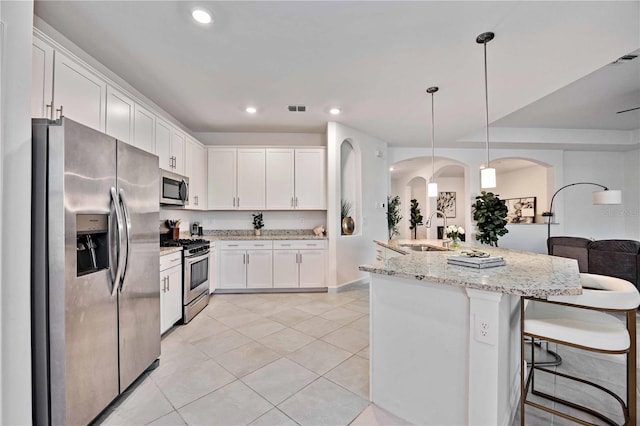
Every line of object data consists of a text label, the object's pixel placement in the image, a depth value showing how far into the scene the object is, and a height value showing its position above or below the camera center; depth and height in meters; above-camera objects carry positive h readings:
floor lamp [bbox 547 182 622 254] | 4.63 +0.25
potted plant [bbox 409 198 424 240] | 5.63 -0.08
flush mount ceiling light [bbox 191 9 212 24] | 1.96 +1.46
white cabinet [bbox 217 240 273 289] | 4.37 -0.80
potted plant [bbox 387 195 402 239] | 6.26 -0.03
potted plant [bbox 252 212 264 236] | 4.91 -0.16
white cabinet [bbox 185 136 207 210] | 4.10 +0.67
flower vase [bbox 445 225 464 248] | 2.98 -0.23
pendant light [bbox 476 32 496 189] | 2.28 +0.36
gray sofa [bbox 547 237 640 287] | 3.58 -0.62
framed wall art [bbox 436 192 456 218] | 10.80 +0.47
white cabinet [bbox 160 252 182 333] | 2.81 -0.81
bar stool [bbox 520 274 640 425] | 1.39 -0.63
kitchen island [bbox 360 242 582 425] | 1.38 -0.70
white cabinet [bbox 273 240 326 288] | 4.41 -0.79
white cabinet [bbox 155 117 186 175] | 3.30 +0.89
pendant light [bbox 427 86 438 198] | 3.56 +0.30
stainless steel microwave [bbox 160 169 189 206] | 3.37 +0.35
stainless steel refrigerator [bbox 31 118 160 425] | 1.44 -0.33
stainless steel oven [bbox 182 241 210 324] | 3.26 -0.83
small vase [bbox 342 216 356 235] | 4.73 -0.21
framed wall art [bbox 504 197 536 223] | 8.16 +0.10
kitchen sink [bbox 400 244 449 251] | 3.33 -0.43
